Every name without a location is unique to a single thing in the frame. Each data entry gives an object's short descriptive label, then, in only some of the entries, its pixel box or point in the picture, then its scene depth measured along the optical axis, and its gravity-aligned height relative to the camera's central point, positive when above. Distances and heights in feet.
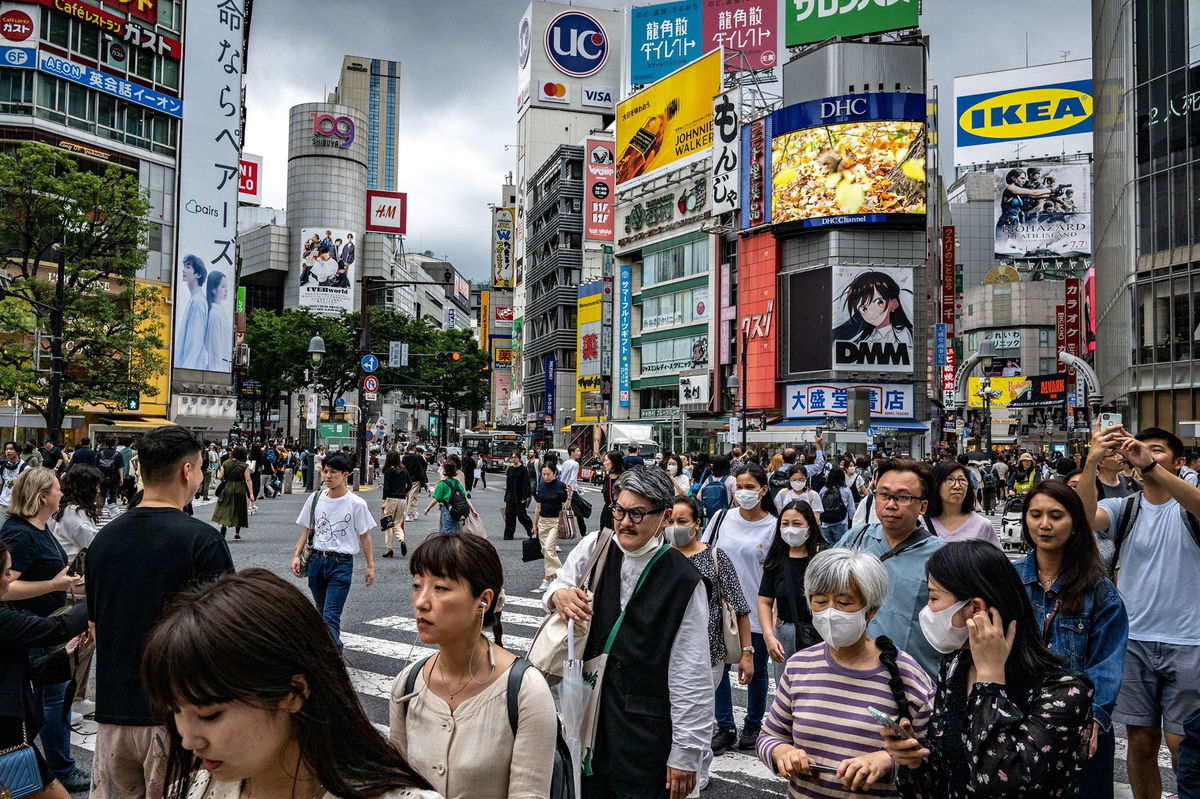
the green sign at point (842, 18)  183.42 +77.66
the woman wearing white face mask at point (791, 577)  21.84 -3.23
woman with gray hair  11.46 -3.11
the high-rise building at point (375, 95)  627.87 +210.89
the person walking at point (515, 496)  67.00 -4.64
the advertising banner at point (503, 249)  398.42 +72.42
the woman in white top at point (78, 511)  24.50 -2.19
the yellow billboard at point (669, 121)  205.57 +68.32
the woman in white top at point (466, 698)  9.49 -2.66
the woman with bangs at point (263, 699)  5.97 -1.68
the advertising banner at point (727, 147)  198.90 +56.97
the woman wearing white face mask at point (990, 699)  9.59 -2.63
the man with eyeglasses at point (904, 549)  15.96 -1.98
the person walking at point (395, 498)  61.62 -4.40
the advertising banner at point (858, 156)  175.22 +49.09
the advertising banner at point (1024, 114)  293.02 +96.14
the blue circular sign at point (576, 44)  339.16 +132.50
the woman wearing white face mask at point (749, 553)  23.71 -3.00
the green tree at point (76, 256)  98.22 +17.41
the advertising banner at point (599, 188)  250.98 +61.59
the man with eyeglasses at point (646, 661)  13.34 -3.13
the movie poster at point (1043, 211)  289.53 +66.02
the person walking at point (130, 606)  13.84 -2.55
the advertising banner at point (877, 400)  177.78 +5.89
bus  208.33 -3.72
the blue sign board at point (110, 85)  157.99 +57.05
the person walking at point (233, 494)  60.34 -4.29
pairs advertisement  183.21 +42.62
